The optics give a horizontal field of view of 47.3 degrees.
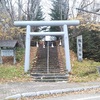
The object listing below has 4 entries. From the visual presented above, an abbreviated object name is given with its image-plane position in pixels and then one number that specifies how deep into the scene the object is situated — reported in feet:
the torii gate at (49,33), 26.54
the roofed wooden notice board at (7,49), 29.65
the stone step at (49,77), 22.81
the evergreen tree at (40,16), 53.24
